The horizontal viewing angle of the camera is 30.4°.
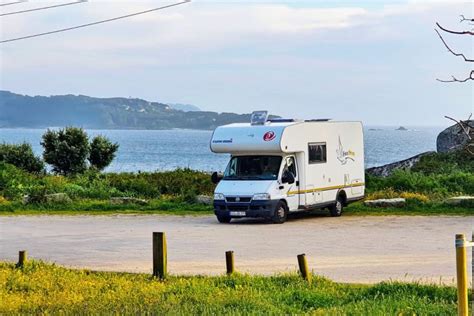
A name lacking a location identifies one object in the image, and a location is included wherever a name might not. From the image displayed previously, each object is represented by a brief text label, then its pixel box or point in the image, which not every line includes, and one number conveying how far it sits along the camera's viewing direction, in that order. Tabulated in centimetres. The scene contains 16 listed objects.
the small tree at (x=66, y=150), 4094
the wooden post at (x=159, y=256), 1344
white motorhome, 2423
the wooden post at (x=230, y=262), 1341
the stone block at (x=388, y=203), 2730
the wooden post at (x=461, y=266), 612
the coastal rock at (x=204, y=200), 2933
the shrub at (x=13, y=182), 3141
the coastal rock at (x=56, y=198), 3001
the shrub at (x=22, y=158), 4056
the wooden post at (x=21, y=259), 1538
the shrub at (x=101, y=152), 4175
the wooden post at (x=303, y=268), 1268
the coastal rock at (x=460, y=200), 2681
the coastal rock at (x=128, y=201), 2978
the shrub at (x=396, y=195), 2778
